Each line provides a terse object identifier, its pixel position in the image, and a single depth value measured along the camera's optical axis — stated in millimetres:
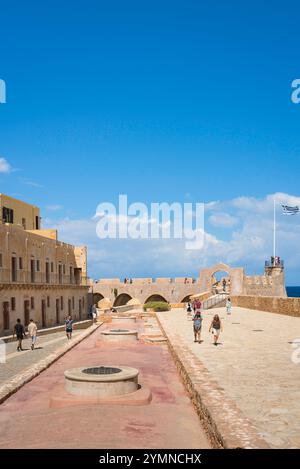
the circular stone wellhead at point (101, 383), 11336
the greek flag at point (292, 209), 50344
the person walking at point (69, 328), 27609
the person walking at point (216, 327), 18484
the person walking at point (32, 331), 23150
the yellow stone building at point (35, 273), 33344
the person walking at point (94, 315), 39875
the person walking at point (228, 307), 36125
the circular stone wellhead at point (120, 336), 22906
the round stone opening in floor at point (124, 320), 34969
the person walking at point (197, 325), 19219
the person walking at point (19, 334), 23422
